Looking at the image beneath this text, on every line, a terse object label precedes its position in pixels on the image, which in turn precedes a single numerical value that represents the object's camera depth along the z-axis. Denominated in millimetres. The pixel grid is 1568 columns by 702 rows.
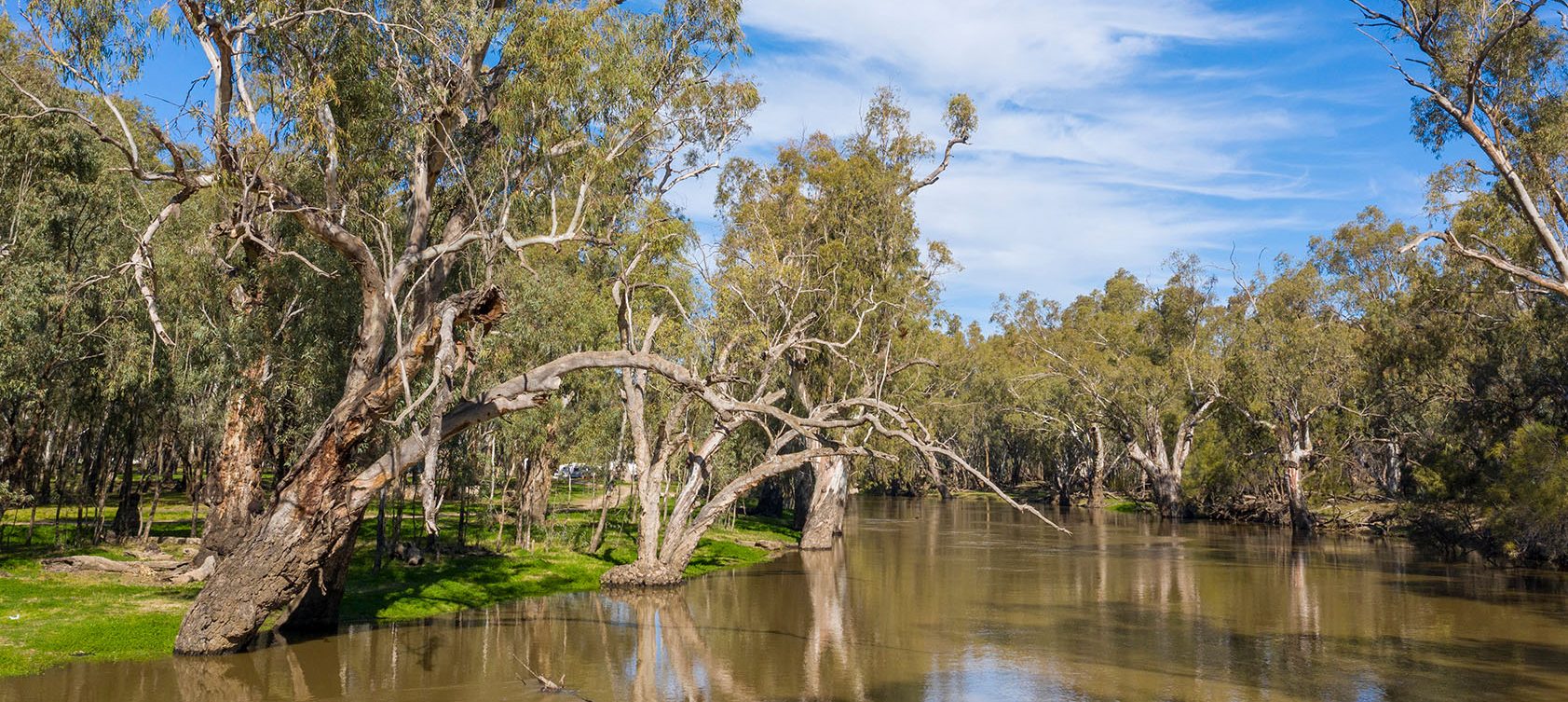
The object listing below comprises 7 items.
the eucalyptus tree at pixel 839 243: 33969
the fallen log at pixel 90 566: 20250
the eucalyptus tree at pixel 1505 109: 20922
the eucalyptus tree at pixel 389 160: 14227
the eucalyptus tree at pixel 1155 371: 55219
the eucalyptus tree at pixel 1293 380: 43656
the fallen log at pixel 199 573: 20422
